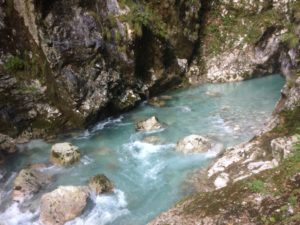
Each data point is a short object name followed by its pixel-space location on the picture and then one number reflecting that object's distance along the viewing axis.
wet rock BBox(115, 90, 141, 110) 13.30
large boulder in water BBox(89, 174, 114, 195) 8.37
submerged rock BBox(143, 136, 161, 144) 10.74
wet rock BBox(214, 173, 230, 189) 7.67
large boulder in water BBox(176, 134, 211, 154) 9.84
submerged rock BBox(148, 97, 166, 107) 13.92
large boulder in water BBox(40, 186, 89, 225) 7.46
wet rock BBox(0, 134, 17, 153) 10.56
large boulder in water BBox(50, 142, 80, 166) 9.82
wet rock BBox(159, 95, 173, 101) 14.65
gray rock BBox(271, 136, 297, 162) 6.66
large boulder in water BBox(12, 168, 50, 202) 8.39
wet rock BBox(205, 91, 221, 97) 14.75
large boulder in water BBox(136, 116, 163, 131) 11.65
